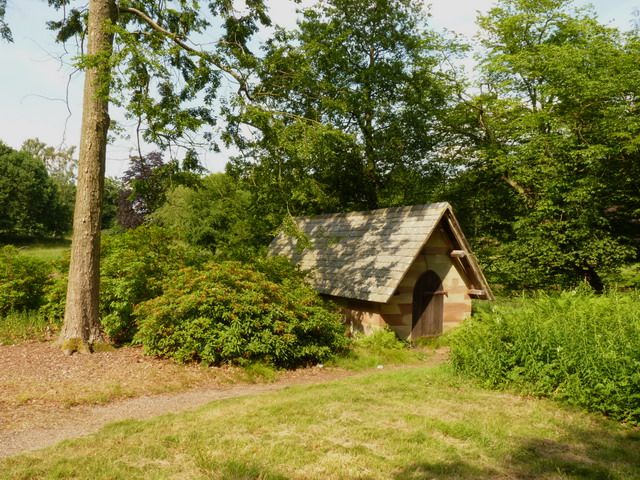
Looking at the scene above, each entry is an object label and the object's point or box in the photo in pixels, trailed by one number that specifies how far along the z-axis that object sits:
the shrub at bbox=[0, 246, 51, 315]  13.11
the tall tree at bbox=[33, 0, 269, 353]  9.76
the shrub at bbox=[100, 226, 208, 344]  11.66
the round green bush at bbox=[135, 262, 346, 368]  10.27
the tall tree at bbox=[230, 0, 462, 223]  22.14
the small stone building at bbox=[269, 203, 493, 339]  13.80
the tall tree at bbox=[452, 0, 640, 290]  17.89
